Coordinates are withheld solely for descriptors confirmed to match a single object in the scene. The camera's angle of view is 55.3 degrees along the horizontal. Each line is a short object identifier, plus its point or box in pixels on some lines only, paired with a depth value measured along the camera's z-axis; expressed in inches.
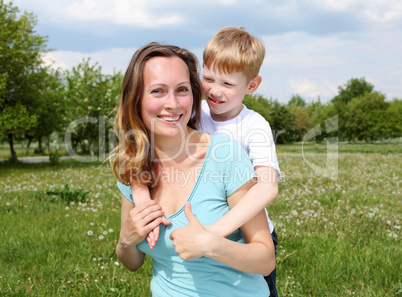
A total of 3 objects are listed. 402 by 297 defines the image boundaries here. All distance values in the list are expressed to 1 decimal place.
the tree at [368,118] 2522.1
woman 83.5
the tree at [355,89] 3900.1
